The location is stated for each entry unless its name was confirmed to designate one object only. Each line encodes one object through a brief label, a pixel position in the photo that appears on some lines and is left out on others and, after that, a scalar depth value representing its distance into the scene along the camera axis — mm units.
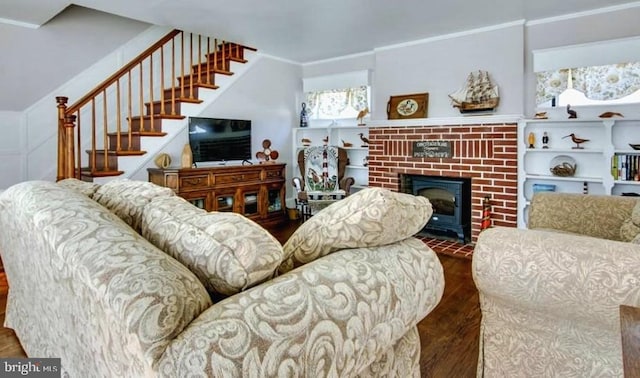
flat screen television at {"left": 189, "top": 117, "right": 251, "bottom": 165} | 4523
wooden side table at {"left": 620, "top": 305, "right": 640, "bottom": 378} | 685
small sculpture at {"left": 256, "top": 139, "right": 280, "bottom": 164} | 5264
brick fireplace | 4043
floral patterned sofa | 669
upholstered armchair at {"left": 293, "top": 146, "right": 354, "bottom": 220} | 5066
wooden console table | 4125
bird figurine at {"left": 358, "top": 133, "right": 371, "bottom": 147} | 5273
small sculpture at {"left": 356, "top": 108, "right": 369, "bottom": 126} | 5328
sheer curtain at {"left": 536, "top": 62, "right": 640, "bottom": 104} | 3545
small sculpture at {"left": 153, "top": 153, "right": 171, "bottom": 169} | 4188
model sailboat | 4113
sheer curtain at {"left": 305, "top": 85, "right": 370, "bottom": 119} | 5461
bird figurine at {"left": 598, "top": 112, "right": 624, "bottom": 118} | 3492
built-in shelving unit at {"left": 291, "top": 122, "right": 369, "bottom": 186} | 5426
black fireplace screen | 4453
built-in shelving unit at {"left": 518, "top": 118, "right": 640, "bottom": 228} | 3512
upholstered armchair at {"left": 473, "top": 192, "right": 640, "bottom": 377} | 1241
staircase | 3550
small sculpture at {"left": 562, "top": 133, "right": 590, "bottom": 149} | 3730
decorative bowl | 3757
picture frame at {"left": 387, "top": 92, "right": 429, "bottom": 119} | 4625
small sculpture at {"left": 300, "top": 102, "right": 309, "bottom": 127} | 5871
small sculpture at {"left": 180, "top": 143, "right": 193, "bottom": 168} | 4324
